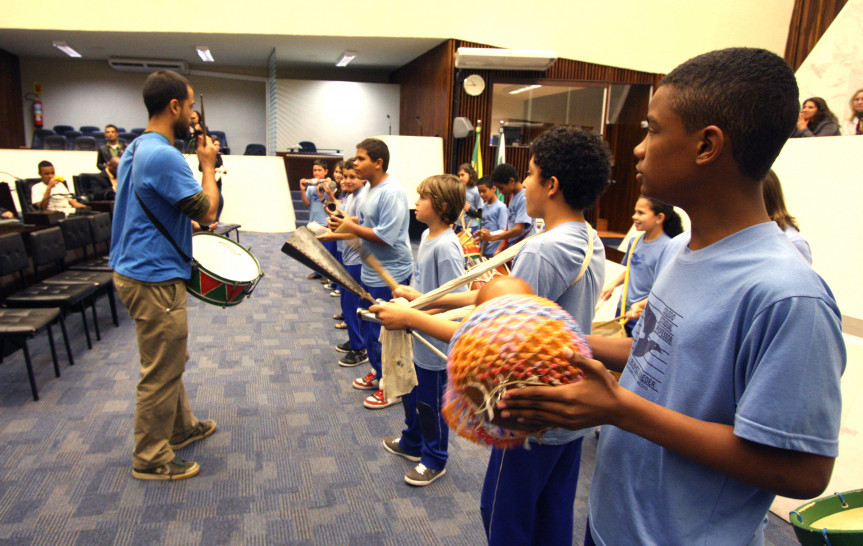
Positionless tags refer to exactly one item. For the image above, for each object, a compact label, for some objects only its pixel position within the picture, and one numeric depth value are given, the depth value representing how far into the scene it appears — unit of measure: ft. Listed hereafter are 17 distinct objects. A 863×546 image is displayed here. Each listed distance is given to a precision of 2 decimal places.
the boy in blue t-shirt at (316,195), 21.85
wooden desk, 37.19
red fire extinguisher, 43.78
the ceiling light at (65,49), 36.53
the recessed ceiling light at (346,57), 38.29
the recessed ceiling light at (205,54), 37.55
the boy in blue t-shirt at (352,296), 12.96
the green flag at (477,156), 30.63
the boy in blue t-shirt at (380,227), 10.74
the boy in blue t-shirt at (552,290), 4.71
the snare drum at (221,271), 8.15
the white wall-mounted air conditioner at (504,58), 29.14
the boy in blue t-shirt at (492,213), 19.57
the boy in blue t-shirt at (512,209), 16.51
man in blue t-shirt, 7.27
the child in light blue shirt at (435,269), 7.88
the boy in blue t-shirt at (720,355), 2.11
